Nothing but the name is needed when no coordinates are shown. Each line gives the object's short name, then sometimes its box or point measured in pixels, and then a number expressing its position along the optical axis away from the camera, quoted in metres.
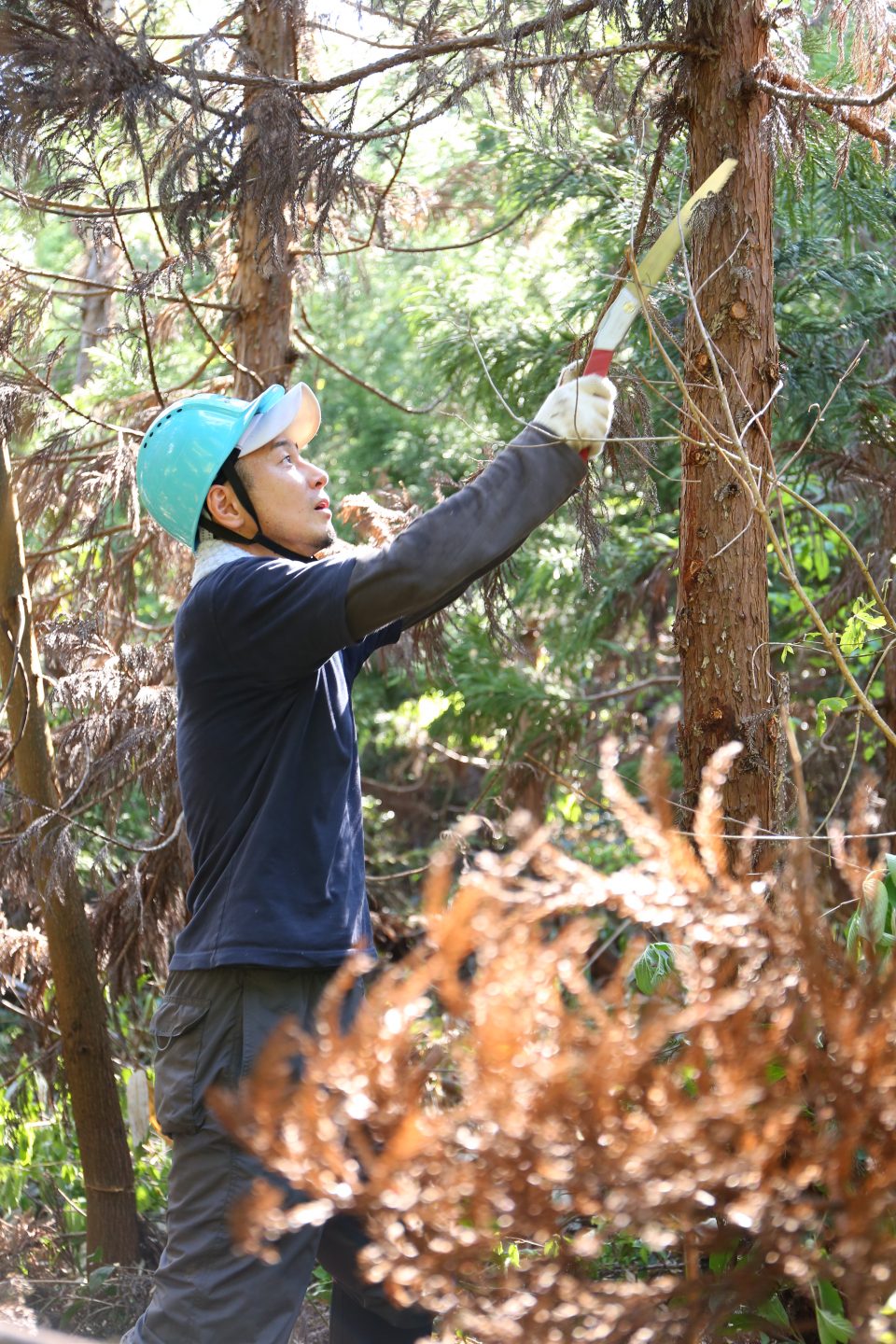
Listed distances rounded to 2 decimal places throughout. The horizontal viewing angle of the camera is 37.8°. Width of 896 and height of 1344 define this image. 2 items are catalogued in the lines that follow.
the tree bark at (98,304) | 4.45
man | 2.29
